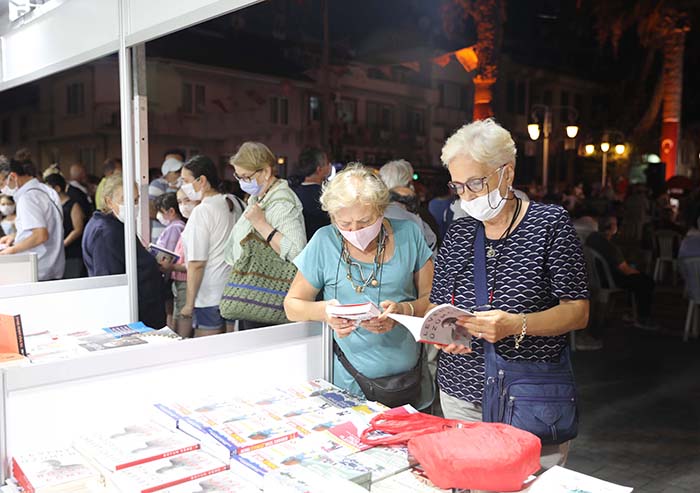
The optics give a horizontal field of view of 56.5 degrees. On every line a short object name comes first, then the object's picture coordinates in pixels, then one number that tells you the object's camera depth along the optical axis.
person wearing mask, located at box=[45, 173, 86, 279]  6.18
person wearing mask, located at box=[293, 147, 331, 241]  3.83
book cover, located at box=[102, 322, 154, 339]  2.50
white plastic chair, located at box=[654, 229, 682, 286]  9.38
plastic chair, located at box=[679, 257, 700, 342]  6.67
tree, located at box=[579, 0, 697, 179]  13.84
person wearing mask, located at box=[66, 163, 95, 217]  6.50
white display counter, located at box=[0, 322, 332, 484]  1.57
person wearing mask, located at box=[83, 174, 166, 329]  3.38
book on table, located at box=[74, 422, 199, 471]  1.44
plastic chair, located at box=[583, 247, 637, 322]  6.68
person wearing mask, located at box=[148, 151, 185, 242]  5.97
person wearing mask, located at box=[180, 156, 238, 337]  3.85
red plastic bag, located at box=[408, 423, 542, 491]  1.30
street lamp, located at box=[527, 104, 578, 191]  10.84
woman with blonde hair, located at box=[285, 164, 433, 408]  2.12
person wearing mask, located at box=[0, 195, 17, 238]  6.64
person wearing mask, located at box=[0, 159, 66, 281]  4.89
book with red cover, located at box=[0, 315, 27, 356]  2.02
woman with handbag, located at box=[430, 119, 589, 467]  1.83
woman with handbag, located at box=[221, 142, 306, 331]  3.19
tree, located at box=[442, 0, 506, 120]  12.03
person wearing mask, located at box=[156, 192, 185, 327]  4.91
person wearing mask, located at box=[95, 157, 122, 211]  6.54
